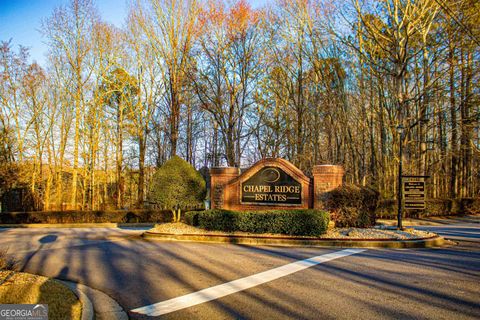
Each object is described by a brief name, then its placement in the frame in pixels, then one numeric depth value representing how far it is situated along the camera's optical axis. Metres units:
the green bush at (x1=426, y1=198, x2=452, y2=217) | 23.86
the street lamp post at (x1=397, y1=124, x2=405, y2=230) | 14.04
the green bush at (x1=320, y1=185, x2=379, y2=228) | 13.96
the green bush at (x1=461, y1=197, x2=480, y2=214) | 26.02
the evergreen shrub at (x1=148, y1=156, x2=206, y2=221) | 15.89
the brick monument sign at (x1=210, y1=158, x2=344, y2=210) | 14.38
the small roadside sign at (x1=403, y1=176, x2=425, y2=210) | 14.47
